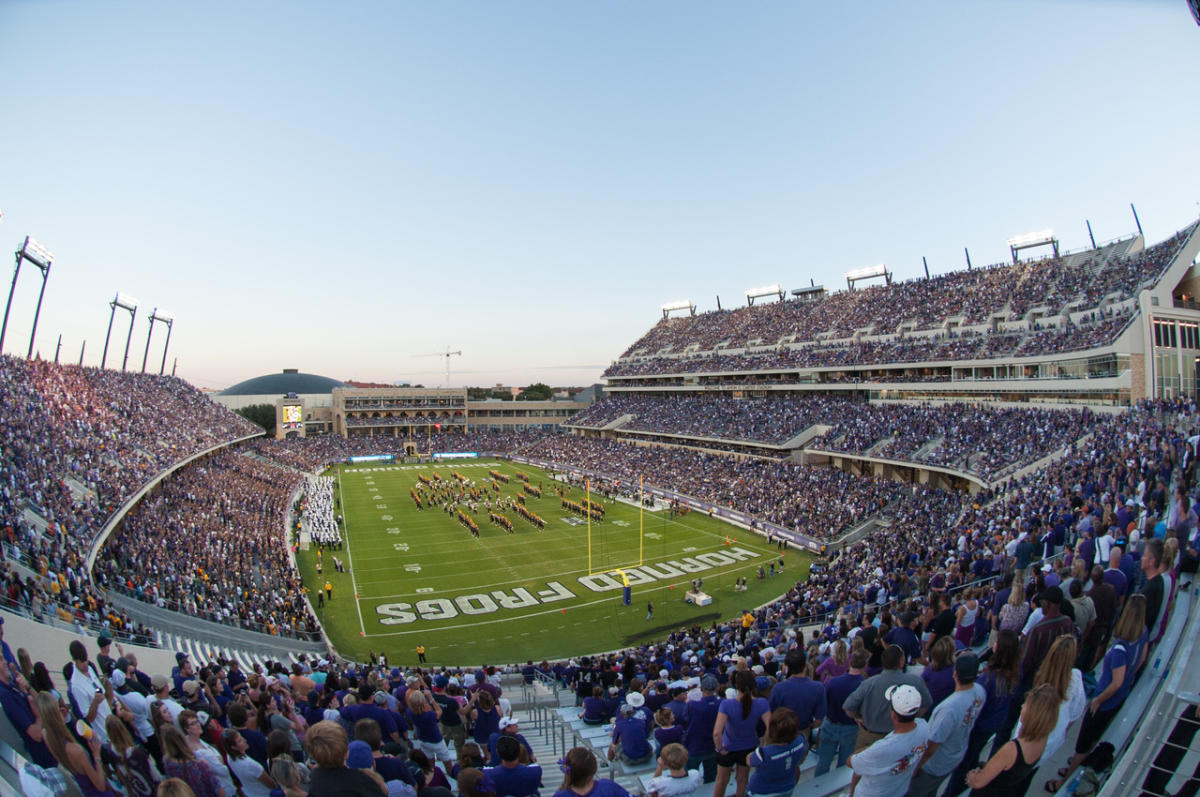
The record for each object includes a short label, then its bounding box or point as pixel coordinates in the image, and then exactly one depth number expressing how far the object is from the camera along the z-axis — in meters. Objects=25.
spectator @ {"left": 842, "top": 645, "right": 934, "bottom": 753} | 4.27
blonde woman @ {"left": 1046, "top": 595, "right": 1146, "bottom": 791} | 4.53
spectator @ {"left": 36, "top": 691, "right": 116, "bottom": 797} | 4.10
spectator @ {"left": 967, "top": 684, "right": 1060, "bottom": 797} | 3.32
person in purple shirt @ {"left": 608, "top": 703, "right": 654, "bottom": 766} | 6.38
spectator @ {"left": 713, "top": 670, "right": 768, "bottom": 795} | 4.80
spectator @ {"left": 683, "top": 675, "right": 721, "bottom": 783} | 5.58
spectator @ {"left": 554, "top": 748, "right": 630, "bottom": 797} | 3.29
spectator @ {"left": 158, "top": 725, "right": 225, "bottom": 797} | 4.25
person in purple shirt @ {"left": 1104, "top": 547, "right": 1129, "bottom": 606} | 5.58
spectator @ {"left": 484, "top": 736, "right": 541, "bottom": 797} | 4.01
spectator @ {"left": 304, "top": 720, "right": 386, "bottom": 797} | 3.35
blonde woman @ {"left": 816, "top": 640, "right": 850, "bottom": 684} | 6.47
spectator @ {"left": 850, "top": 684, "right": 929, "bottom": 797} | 3.59
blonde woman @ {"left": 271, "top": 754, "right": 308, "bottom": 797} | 3.83
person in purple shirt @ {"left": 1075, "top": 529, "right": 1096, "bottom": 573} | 8.79
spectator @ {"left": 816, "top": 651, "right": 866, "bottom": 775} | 5.21
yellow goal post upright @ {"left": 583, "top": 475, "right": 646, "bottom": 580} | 28.95
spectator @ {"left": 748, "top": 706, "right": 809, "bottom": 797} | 4.16
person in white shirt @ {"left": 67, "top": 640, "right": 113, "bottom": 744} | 5.44
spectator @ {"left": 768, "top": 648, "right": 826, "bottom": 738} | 4.96
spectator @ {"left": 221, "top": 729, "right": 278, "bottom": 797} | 4.47
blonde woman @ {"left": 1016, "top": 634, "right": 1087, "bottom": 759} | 3.73
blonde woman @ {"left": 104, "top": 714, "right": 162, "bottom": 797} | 4.21
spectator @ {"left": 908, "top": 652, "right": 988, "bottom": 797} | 3.87
